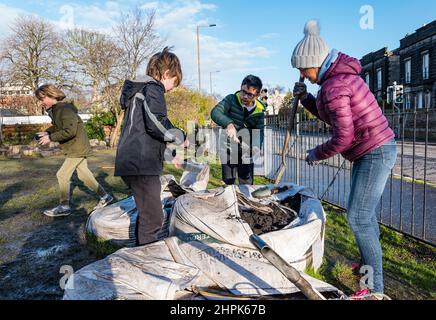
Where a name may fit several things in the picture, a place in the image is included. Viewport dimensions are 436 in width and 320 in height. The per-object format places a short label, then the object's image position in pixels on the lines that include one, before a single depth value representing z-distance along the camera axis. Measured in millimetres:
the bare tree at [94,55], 17484
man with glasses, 3936
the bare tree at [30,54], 22984
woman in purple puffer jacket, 2141
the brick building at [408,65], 28281
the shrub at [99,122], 18000
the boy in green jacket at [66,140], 4227
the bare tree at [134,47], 18094
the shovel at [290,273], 1720
